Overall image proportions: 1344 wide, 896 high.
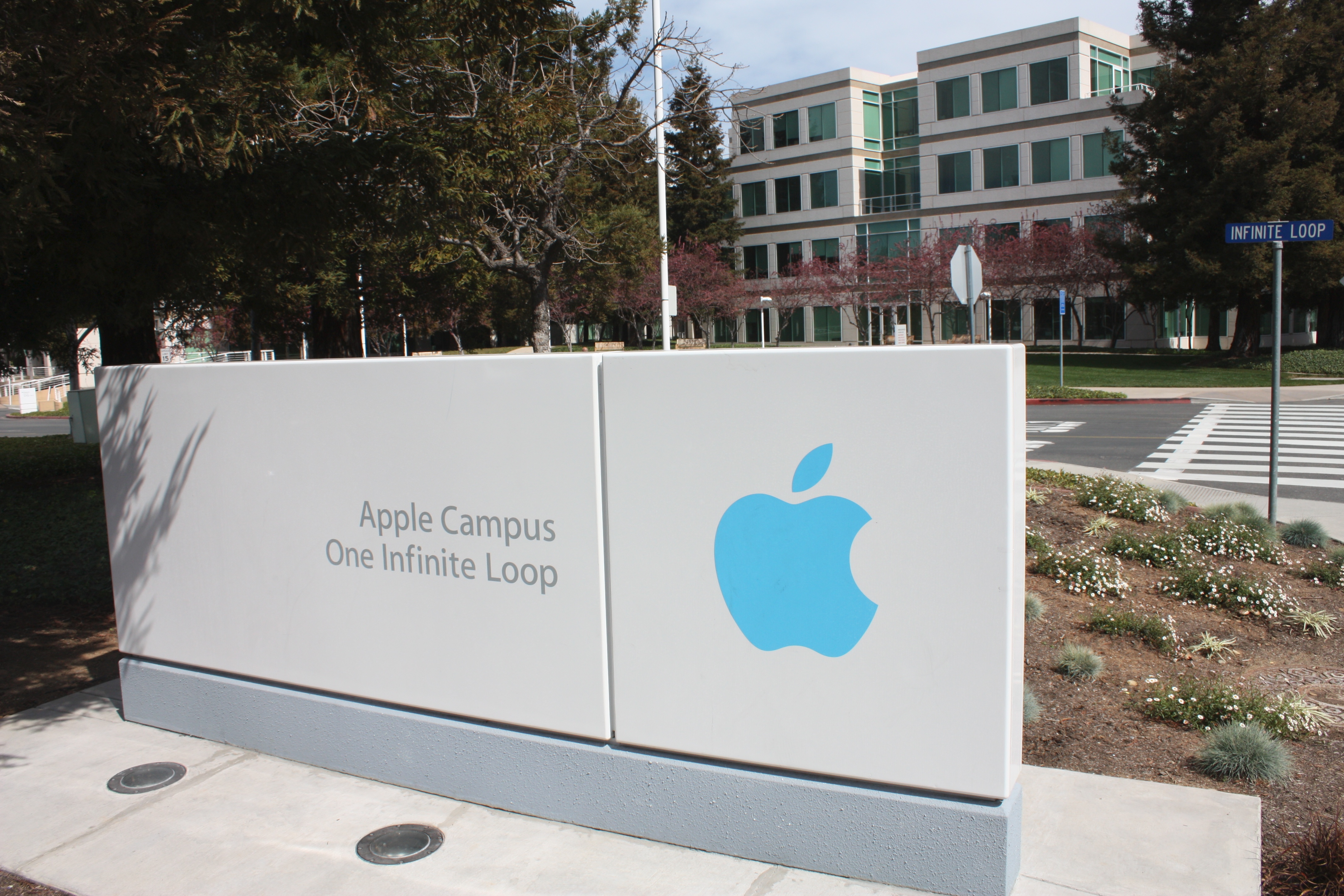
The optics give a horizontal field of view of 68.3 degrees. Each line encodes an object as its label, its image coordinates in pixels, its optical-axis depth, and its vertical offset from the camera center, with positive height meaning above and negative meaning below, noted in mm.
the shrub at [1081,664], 5734 -1897
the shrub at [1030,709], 5062 -1897
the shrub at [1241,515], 8922 -1720
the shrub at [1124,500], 9055 -1552
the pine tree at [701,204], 44469 +8710
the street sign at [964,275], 11672 +785
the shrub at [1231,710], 4973 -1946
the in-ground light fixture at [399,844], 3912 -1938
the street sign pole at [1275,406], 8883 -716
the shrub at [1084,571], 7211 -1758
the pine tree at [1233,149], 33469 +6359
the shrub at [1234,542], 8180 -1768
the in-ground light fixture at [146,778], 4617 -1914
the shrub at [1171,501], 9469 -1632
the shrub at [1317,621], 6559 -1966
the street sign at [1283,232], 8742 +864
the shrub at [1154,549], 7820 -1718
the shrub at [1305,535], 8945 -1877
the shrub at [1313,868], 3447 -1924
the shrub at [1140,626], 6234 -1882
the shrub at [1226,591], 6879 -1857
